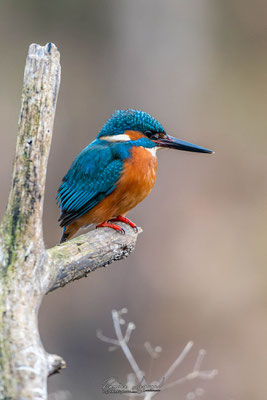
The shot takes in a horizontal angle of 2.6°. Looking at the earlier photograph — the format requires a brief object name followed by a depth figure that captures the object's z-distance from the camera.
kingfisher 4.28
